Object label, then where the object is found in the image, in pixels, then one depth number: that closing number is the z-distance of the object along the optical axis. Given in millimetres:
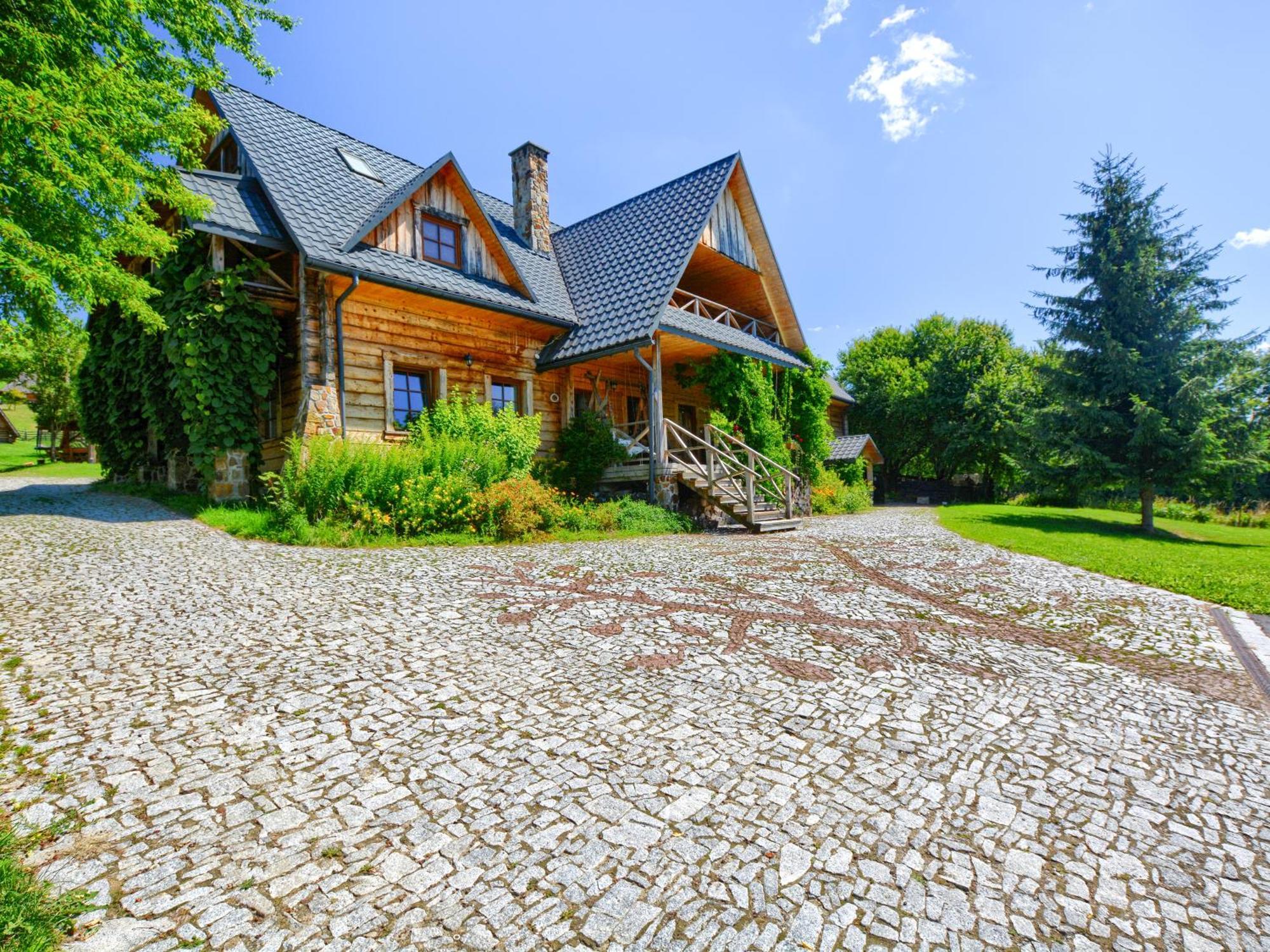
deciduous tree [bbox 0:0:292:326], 6488
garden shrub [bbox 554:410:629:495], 13734
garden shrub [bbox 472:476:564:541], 9977
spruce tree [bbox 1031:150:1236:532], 16734
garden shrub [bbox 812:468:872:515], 21359
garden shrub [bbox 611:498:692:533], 11812
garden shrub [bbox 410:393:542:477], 11539
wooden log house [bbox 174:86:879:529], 11211
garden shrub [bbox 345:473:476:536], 9344
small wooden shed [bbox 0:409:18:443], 43125
